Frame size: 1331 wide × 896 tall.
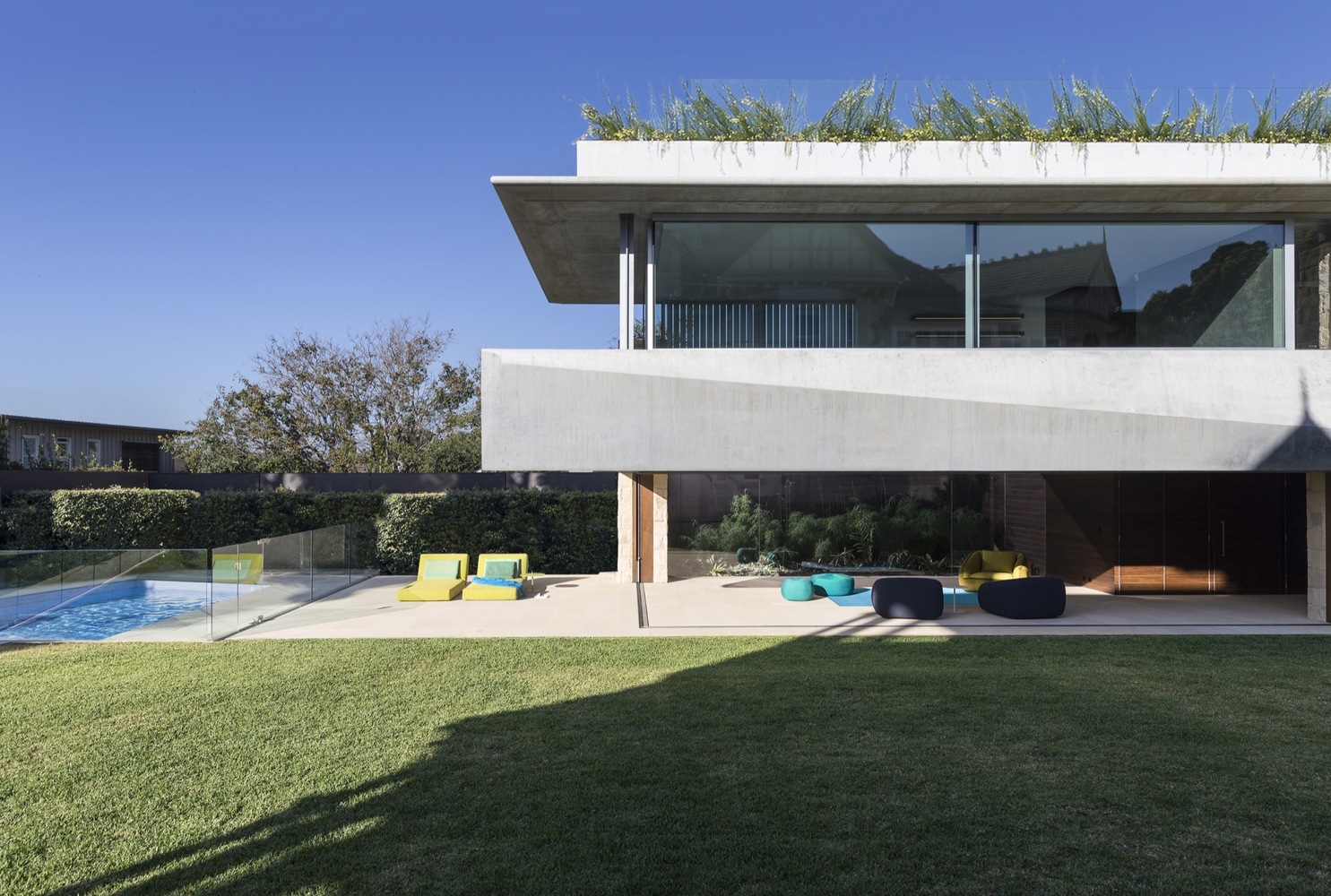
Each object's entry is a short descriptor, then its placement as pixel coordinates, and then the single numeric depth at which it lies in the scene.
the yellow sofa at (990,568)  15.49
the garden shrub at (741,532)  18.33
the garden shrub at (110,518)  17.69
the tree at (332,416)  27.20
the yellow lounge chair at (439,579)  15.46
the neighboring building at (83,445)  25.36
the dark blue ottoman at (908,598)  12.98
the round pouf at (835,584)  15.51
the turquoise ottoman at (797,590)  15.27
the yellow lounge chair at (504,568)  16.50
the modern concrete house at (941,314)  10.66
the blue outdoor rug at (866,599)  14.48
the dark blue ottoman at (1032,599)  13.03
